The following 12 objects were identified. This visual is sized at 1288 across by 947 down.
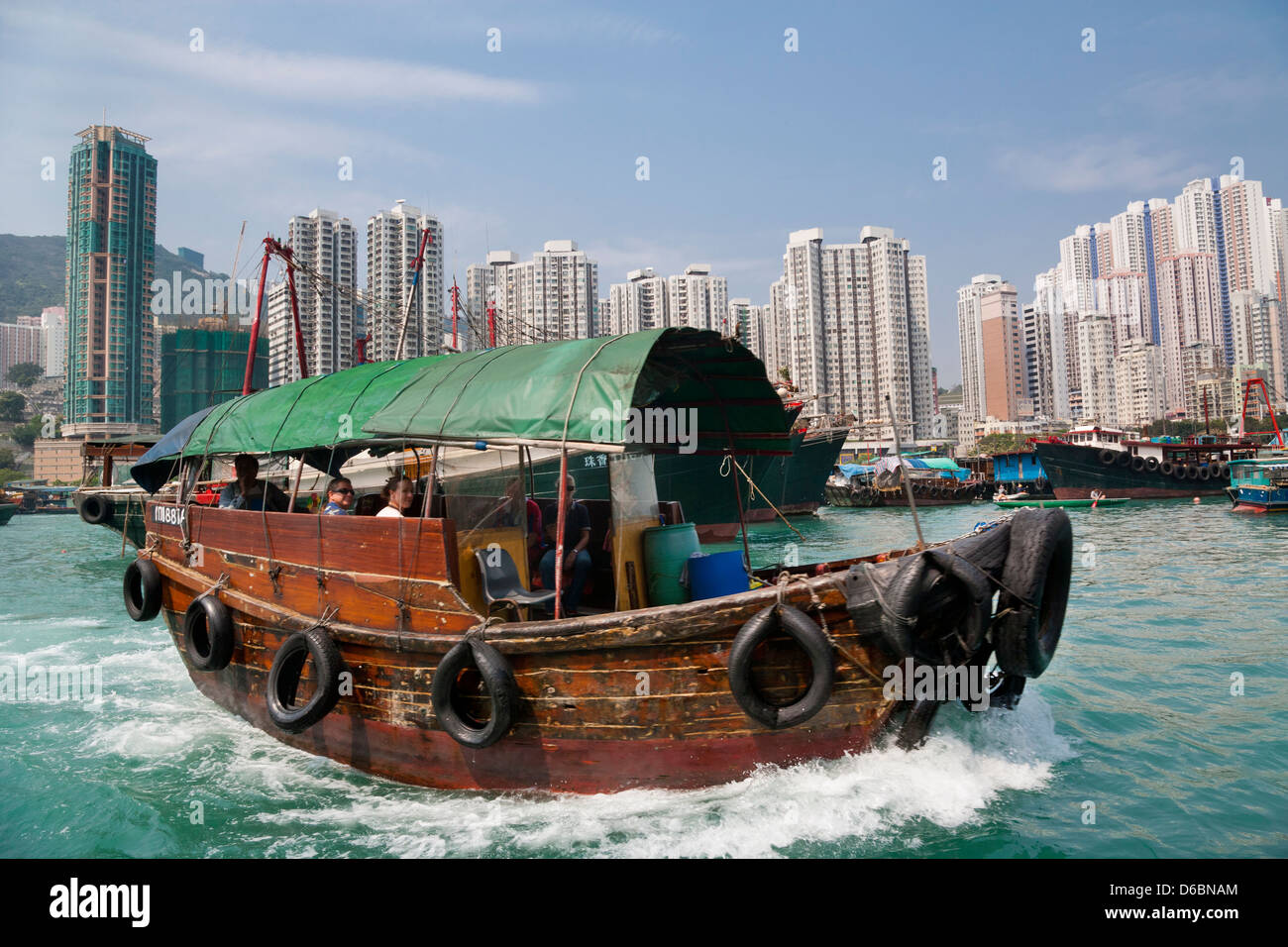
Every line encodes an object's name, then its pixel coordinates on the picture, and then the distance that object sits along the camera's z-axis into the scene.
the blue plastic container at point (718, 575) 5.29
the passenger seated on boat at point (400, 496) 5.55
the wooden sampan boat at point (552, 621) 4.14
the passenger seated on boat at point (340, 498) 6.06
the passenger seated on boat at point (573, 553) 5.51
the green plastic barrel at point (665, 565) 5.45
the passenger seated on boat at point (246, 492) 7.30
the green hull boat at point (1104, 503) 36.90
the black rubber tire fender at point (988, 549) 4.14
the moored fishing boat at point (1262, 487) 27.81
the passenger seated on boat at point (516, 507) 5.38
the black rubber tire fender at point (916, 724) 4.27
